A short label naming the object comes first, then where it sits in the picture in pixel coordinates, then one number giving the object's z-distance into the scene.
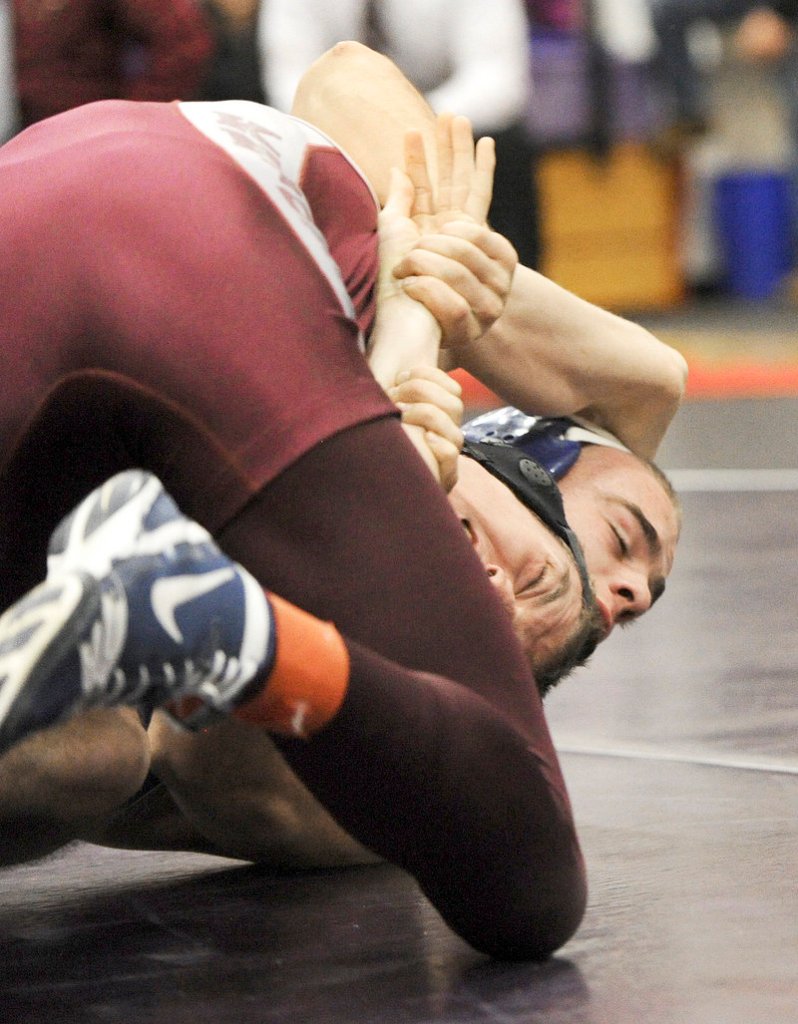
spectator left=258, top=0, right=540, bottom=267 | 8.08
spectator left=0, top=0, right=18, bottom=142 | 8.01
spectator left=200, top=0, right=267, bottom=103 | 10.02
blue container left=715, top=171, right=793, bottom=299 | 15.30
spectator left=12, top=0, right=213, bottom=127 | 7.86
